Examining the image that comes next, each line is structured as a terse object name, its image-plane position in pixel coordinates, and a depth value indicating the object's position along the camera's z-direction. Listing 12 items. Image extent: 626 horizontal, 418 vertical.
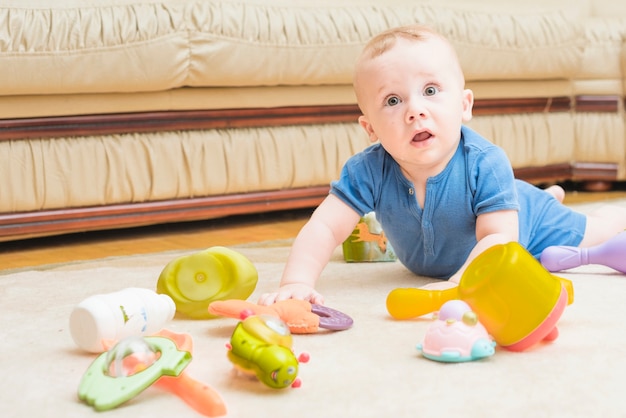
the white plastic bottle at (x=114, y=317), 0.88
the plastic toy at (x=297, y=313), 0.94
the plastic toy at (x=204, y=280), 1.06
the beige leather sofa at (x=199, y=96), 1.61
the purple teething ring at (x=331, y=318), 0.98
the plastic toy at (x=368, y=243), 1.46
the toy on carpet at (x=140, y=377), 0.75
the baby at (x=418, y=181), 1.14
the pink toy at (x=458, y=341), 0.85
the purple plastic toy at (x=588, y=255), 1.25
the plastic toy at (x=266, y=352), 0.76
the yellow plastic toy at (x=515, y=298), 0.87
